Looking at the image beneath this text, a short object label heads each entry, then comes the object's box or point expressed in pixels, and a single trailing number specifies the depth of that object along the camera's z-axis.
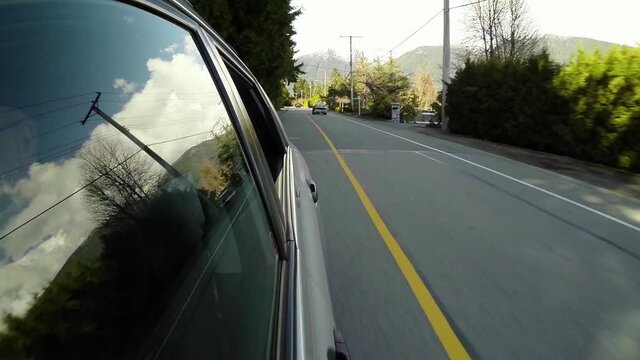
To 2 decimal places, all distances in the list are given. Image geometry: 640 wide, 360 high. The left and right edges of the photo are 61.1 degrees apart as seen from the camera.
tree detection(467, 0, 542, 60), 45.84
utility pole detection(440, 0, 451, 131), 29.34
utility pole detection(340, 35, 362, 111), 73.94
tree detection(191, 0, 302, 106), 17.14
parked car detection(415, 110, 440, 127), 38.28
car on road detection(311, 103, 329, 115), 67.12
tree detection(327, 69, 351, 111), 90.14
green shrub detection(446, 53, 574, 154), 17.58
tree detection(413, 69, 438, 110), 94.81
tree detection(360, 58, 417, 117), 57.44
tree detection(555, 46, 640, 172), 13.13
